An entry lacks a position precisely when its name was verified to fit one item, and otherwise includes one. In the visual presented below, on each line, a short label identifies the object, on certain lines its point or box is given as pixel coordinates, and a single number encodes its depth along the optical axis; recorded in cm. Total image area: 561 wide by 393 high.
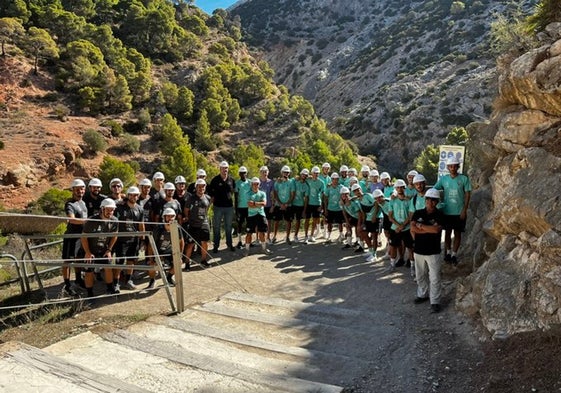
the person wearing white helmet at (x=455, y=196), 754
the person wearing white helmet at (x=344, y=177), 1153
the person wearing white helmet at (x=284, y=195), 1134
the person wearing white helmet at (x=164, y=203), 843
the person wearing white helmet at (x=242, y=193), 1077
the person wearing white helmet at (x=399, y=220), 838
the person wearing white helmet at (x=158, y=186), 861
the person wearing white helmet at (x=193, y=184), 980
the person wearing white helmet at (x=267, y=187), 1156
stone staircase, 427
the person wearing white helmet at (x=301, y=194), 1142
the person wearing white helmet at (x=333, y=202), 1114
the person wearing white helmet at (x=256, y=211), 1023
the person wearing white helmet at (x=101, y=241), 706
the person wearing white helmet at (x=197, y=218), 901
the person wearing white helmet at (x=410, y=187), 899
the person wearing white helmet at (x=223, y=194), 1011
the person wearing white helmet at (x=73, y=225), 728
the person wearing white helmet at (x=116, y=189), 797
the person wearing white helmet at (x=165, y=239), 784
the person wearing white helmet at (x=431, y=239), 652
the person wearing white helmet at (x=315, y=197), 1150
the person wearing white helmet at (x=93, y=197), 795
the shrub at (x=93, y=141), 3400
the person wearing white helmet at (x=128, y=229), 758
